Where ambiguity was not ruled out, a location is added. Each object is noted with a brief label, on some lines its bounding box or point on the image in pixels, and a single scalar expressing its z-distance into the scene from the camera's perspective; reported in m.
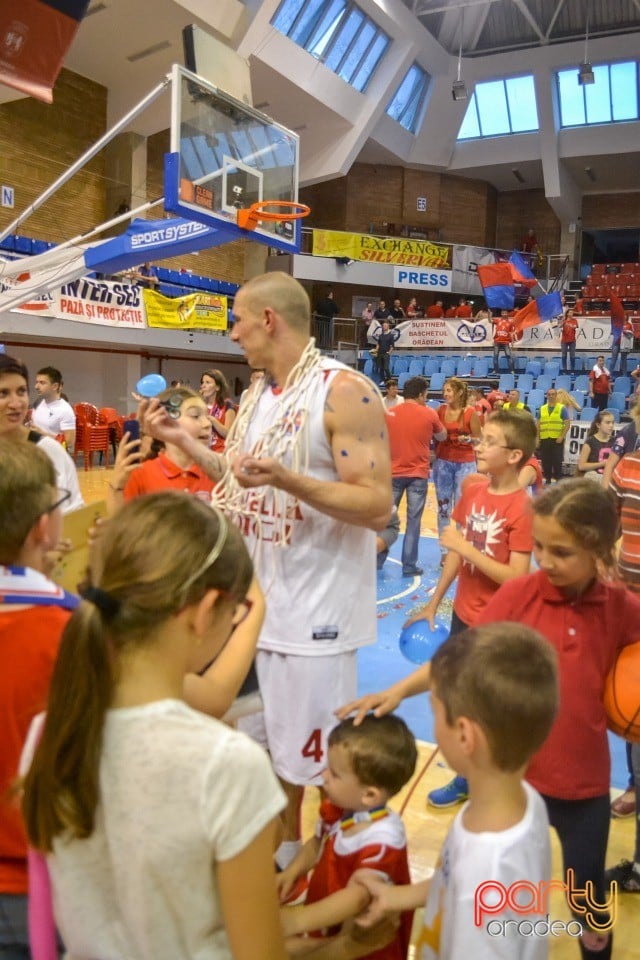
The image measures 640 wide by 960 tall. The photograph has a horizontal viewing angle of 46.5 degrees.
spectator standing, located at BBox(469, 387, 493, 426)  10.91
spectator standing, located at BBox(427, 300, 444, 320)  23.72
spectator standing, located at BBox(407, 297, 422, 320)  24.16
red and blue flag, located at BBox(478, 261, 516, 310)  22.83
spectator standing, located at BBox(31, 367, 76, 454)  7.87
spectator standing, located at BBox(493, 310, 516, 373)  20.61
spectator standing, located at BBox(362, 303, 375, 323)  23.82
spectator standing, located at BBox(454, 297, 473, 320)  23.19
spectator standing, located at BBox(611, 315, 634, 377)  19.61
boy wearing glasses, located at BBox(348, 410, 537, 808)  3.12
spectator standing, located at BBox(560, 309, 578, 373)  20.08
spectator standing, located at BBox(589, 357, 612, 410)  17.14
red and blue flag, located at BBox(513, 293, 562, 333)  19.06
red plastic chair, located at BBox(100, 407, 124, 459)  16.44
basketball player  2.44
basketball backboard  6.82
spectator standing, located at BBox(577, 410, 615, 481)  8.42
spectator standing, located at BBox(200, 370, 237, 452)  7.89
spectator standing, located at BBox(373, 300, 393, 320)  23.68
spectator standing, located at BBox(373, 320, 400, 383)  21.28
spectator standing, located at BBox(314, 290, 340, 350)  23.66
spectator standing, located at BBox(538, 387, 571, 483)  13.36
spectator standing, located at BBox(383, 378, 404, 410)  11.48
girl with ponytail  1.14
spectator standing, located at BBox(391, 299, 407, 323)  23.97
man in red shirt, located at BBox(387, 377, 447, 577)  7.59
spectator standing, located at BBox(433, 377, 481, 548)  7.93
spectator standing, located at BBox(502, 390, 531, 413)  11.86
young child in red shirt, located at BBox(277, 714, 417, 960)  1.88
